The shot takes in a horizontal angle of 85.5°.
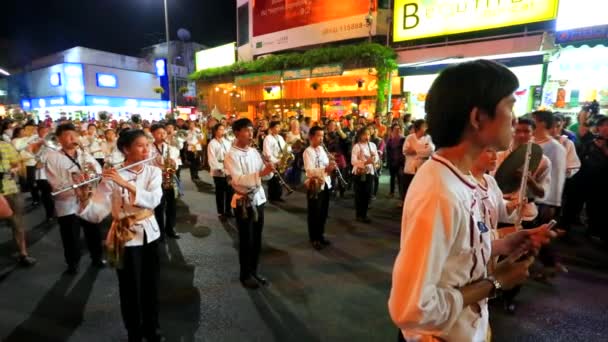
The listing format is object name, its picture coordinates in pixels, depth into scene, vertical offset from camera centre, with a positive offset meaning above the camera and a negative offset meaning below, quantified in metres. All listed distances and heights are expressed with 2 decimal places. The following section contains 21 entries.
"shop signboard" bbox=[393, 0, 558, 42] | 11.39 +3.82
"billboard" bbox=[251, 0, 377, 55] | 15.57 +4.90
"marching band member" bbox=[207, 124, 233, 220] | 7.76 -1.56
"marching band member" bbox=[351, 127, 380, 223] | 7.06 -1.14
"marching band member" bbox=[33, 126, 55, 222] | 7.28 -1.57
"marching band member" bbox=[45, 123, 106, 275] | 4.82 -0.98
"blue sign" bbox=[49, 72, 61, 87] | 34.03 +3.56
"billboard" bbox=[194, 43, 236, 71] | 22.22 +4.08
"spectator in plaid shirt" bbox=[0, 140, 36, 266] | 4.68 -1.14
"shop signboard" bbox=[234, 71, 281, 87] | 16.53 +1.92
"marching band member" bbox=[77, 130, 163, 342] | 3.13 -1.10
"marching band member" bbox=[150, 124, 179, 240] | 6.14 -1.29
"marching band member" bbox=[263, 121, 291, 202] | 8.04 -0.83
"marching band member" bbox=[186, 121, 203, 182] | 12.19 -1.32
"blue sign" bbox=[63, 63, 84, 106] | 33.31 +3.07
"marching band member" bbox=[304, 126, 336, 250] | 5.78 -1.20
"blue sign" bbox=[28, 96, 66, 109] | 34.09 +1.25
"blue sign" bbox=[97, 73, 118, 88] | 34.87 +3.56
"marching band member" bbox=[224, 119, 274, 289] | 4.31 -1.04
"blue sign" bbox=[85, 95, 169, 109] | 34.22 +1.33
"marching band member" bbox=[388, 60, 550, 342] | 1.11 -0.36
